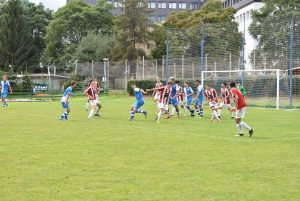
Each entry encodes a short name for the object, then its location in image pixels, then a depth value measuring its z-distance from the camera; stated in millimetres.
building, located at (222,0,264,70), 44094
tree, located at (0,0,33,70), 95938
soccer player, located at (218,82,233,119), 28689
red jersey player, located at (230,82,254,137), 18438
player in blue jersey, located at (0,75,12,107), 38438
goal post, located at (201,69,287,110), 40094
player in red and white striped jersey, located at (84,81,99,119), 27462
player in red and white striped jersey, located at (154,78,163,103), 28891
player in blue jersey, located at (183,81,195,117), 30766
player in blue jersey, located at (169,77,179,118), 28864
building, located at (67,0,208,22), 139000
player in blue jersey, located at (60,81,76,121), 26375
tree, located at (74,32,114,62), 89875
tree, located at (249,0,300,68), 38438
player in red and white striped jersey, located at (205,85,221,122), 26281
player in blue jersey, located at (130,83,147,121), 26578
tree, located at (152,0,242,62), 44250
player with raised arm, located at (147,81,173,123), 26172
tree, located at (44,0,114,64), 98688
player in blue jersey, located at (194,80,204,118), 28859
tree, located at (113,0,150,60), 82100
